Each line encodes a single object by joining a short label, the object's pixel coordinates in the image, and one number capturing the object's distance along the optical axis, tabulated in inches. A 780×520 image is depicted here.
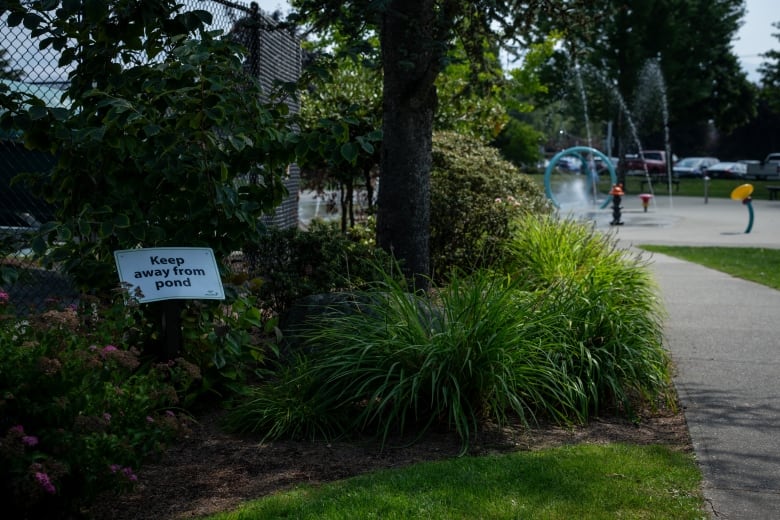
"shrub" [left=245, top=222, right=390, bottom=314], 272.2
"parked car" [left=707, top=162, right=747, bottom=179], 2074.1
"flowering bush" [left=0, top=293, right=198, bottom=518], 135.9
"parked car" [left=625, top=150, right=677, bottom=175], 2068.2
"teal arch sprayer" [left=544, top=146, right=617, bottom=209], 954.1
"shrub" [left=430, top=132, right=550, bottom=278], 382.9
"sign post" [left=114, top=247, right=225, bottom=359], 185.5
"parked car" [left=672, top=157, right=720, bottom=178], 2149.4
